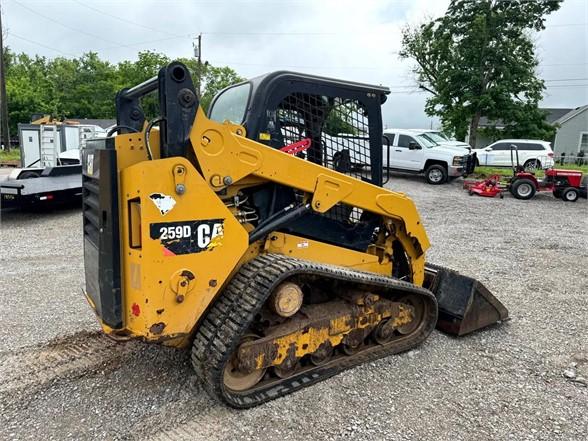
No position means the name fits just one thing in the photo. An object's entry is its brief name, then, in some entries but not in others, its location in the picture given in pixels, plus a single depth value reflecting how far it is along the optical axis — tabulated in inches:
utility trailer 358.6
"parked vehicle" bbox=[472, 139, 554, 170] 812.0
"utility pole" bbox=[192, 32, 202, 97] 1314.0
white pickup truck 646.5
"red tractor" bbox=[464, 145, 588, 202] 555.8
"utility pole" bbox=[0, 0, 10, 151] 1020.5
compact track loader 108.0
